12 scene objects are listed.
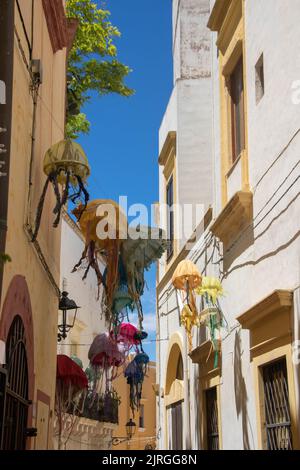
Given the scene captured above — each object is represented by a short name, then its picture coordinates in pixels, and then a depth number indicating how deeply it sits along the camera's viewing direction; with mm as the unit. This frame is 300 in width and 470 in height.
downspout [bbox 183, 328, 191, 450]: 15410
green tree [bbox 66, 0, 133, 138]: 17781
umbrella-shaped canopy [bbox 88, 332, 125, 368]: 17375
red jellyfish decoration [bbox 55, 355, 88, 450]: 14031
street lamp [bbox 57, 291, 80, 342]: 12906
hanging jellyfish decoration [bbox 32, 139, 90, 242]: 9117
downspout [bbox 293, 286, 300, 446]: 8695
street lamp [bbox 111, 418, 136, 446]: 25453
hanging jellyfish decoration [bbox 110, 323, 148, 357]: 17938
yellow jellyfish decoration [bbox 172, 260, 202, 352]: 12703
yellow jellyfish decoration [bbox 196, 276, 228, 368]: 12156
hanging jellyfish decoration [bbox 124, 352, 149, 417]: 19703
